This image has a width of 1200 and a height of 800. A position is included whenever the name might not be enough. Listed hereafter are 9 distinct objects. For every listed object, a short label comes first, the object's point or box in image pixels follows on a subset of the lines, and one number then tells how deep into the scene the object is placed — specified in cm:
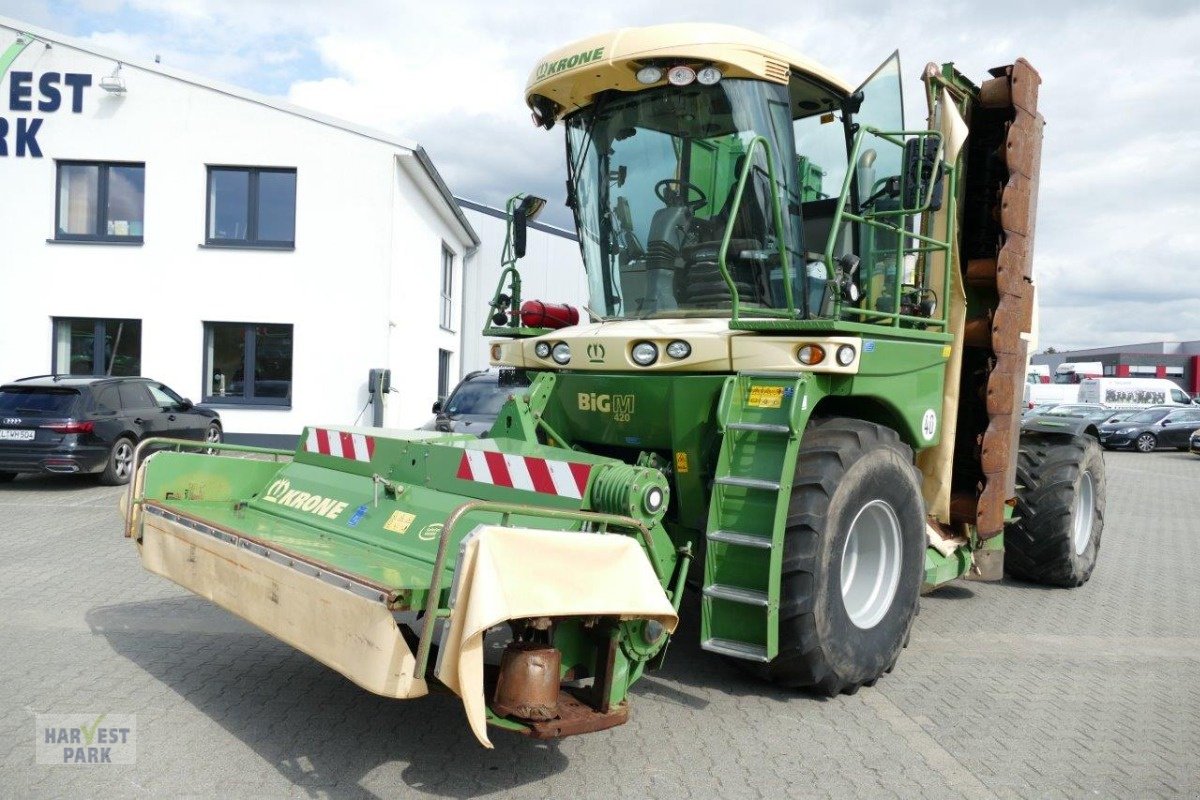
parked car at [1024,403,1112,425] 2784
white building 1642
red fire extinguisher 629
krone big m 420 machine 342
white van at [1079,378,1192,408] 3378
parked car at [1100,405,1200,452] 2750
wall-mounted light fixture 1603
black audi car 1178
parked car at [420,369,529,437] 1212
